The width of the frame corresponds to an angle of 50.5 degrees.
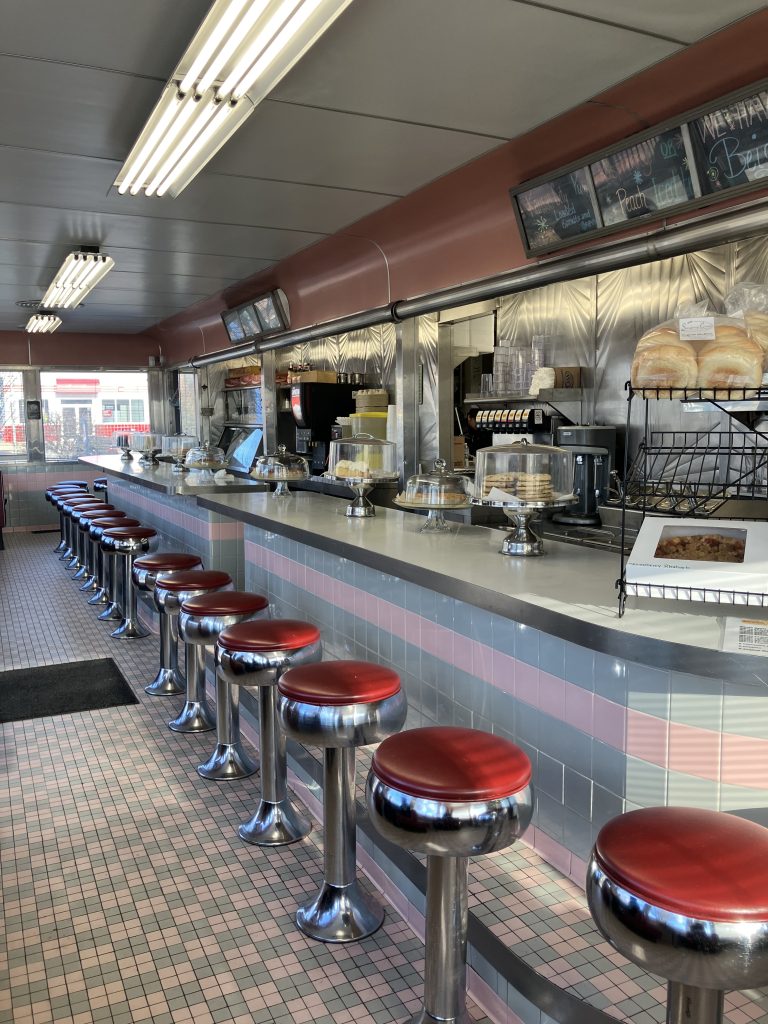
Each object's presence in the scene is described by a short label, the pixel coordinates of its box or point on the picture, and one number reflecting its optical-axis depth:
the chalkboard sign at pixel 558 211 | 3.74
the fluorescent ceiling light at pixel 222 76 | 2.33
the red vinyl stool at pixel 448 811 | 1.68
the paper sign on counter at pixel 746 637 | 1.67
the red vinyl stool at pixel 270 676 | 2.77
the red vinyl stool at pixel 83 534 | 7.01
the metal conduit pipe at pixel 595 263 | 3.03
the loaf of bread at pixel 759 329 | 1.92
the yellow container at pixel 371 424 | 6.74
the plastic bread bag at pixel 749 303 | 1.99
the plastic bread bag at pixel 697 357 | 1.86
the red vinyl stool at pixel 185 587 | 3.85
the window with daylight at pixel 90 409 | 12.38
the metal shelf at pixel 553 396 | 4.78
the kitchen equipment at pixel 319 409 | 7.55
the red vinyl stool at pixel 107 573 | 6.26
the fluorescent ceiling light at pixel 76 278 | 6.17
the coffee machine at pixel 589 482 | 4.20
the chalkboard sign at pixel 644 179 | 3.22
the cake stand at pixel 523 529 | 2.81
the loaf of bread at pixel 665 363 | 1.94
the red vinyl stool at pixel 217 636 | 3.31
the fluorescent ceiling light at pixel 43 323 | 9.61
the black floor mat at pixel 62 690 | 4.42
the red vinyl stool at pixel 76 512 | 7.63
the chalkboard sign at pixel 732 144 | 2.85
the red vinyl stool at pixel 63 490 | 9.46
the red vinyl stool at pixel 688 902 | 1.22
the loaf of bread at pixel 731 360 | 1.86
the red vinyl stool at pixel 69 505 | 8.18
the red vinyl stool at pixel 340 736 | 2.25
